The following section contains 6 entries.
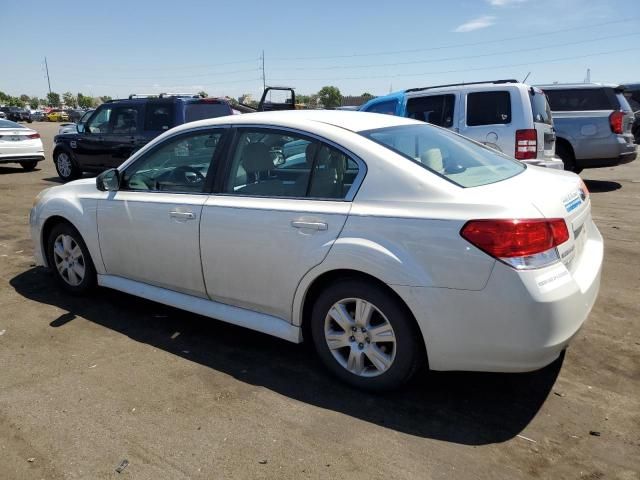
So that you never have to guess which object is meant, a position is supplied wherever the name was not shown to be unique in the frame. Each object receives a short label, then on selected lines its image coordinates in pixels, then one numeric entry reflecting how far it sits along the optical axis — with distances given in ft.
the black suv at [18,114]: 180.45
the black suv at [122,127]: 32.17
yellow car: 201.77
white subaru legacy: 8.71
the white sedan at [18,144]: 44.21
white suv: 24.29
